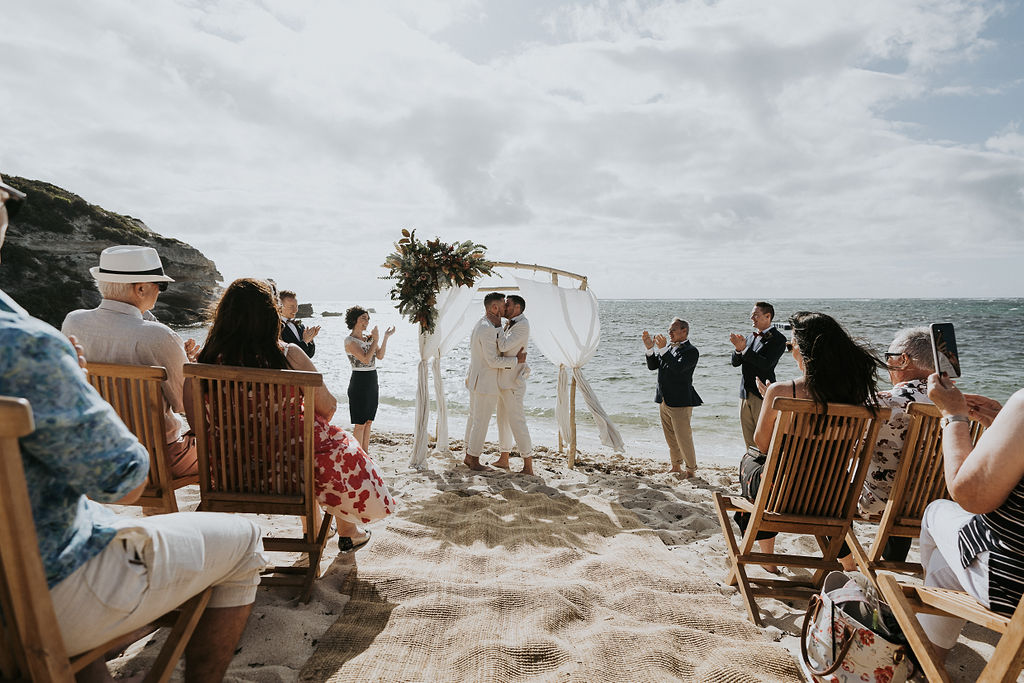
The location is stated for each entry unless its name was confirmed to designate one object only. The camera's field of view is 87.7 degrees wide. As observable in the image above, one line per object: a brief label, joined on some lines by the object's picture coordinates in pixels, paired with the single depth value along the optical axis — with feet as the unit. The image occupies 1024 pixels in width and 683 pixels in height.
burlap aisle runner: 7.48
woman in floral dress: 9.07
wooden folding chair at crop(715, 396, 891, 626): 9.23
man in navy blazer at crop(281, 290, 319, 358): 17.40
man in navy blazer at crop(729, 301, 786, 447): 19.26
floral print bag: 6.90
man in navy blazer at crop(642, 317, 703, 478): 20.80
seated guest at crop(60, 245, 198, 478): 9.24
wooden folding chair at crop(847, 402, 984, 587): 8.75
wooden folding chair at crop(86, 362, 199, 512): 8.51
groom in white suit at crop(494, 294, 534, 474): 20.89
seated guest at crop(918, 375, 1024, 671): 5.62
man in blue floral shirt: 4.02
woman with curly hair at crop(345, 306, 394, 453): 19.45
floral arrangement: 20.45
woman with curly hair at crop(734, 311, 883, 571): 9.59
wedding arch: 22.71
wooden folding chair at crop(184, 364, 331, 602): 8.53
